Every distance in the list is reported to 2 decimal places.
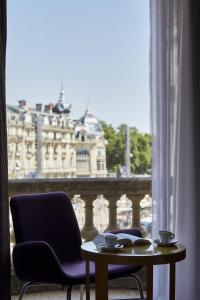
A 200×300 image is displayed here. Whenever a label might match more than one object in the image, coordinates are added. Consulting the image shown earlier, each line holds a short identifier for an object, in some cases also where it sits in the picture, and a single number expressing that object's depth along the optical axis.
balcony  4.18
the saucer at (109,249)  2.97
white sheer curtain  3.80
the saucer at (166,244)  3.13
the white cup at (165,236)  3.15
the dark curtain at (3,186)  3.50
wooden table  2.87
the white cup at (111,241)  3.00
